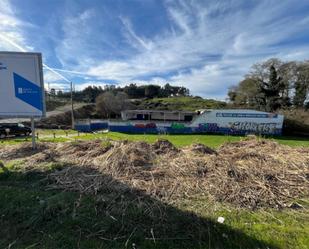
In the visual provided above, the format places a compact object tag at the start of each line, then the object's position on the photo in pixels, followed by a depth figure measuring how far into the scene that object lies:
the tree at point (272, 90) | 39.25
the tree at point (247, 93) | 41.65
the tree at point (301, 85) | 35.12
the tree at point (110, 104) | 58.62
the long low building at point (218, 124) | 33.88
